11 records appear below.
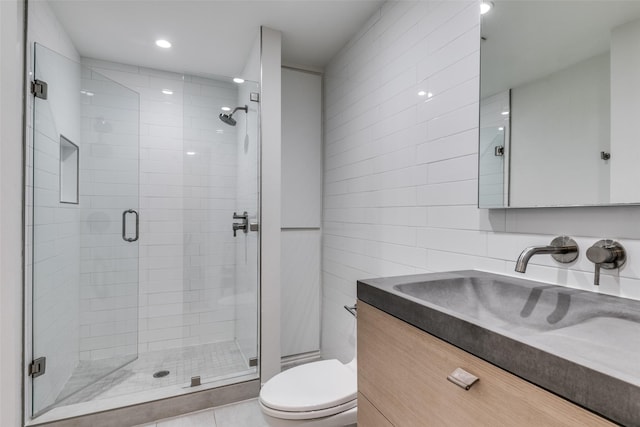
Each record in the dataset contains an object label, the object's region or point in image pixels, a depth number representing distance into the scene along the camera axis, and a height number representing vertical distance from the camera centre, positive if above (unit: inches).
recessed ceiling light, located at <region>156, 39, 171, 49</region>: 88.7 +48.3
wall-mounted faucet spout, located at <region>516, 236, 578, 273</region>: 35.8 -4.2
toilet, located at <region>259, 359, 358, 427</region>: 53.1 -32.4
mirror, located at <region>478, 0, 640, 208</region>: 33.9 +14.2
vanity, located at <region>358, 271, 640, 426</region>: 18.5 -11.0
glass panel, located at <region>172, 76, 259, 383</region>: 90.2 -0.1
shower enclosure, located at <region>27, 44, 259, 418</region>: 73.3 -5.7
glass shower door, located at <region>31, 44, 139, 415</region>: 69.6 -4.3
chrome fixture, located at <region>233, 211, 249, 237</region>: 90.2 -3.0
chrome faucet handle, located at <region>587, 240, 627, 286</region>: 33.2 -4.2
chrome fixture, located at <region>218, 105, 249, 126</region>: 90.7 +27.6
